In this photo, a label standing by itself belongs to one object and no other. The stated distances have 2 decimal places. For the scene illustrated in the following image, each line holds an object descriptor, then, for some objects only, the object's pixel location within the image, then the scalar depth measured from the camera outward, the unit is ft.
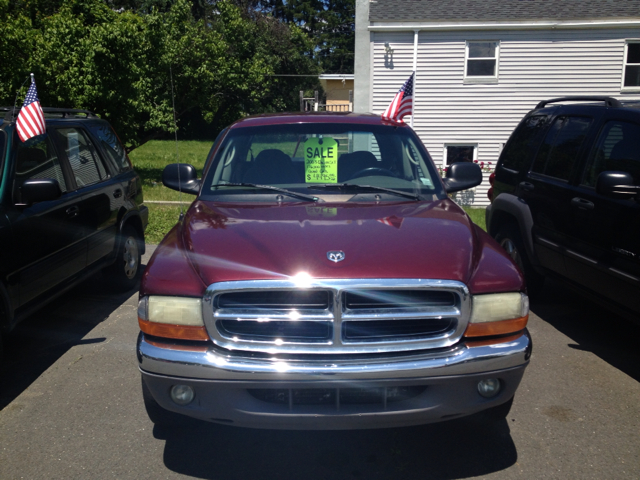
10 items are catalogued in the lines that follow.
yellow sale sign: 13.53
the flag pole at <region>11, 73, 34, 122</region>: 15.79
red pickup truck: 8.94
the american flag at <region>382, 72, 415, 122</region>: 38.83
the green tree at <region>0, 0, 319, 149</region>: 42.06
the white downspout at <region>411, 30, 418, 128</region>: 52.58
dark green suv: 13.74
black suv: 13.88
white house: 52.80
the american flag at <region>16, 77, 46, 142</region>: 15.25
